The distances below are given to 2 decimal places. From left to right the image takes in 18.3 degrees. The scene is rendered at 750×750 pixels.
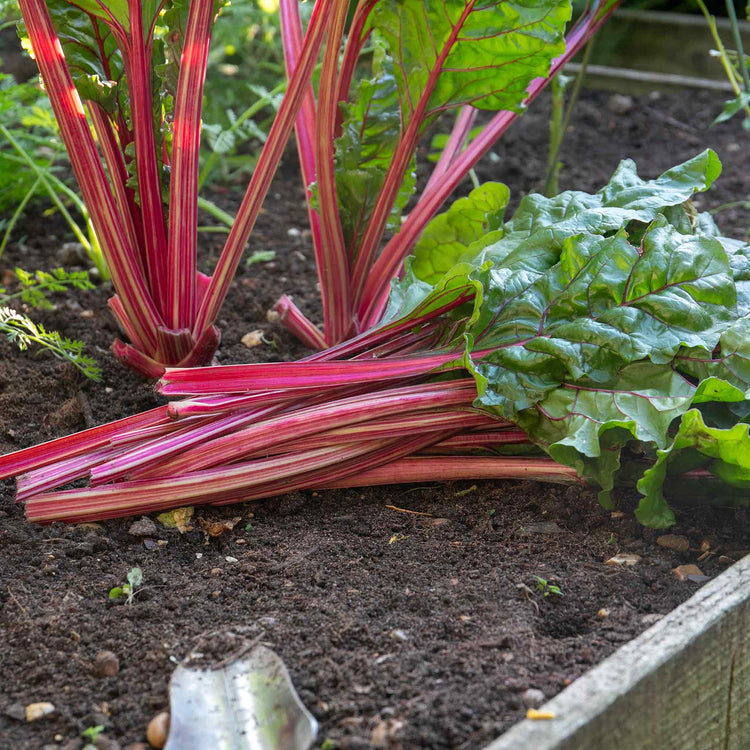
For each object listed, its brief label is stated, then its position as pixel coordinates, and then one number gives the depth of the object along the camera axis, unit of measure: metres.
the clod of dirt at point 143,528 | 1.46
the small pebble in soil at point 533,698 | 1.32
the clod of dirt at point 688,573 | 1.41
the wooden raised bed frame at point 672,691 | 1.29
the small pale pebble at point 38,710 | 1.33
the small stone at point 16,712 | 1.33
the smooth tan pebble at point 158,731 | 1.31
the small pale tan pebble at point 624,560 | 1.43
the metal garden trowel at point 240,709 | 1.31
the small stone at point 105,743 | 1.31
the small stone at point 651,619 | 1.37
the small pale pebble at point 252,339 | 1.66
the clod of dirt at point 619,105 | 2.26
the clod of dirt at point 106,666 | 1.35
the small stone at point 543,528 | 1.45
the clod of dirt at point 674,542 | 1.44
